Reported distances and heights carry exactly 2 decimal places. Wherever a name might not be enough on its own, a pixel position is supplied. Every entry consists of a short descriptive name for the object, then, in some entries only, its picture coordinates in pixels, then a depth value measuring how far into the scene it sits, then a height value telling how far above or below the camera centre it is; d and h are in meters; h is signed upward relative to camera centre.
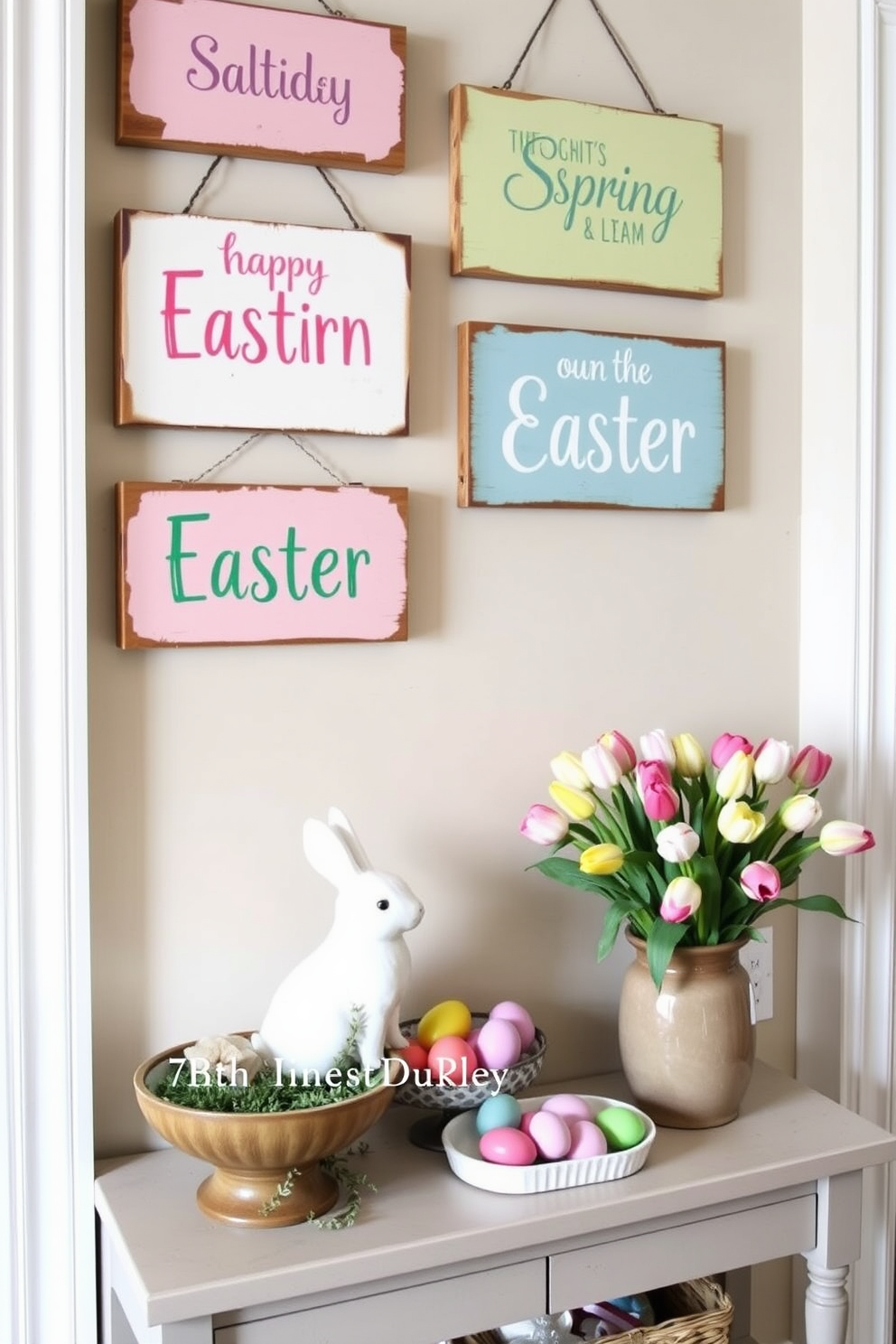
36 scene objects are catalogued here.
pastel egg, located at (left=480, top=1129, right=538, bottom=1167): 1.29 -0.52
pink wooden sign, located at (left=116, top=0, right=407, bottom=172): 1.34 +0.58
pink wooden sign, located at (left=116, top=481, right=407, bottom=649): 1.35 +0.06
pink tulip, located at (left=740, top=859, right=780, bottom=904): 1.39 -0.28
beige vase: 1.43 -0.46
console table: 1.16 -0.58
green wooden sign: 1.50 +0.51
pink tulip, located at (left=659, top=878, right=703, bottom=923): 1.37 -0.29
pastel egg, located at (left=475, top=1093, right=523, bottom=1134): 1.34 -0.50
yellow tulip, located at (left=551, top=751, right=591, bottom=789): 1.48 -0.17
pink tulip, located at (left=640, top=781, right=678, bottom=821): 1.40 -0.19
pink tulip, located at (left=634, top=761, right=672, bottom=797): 1.41 -0.16
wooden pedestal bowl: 1.17 -0.48
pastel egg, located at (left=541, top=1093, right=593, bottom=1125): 1.37 -0.51
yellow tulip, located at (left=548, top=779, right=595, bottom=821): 1.47 -0.20
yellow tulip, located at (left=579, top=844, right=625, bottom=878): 1.40 -0.25
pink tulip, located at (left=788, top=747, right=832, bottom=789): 1.54 -0.17
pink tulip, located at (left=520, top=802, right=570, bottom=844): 1.45 -0.22
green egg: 1.34 -0.52
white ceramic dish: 1.28 -0.54
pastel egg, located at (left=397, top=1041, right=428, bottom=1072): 1.38 -0.46
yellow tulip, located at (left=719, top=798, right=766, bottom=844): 1.40 -0.21
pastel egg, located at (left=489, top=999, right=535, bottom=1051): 1.43 -0.43
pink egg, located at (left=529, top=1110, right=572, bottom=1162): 1.30 -0.51
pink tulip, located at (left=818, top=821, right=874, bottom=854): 1.47 -0.24
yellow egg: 1.42 -0.44
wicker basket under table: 1.39 -0.76
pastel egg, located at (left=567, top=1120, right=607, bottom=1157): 1.31 -0.52
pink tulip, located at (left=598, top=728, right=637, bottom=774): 1.49 -0.14
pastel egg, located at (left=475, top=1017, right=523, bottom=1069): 1.37 -0.45
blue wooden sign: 1.51 +0.25
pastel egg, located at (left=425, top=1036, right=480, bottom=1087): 1.36 -0.46
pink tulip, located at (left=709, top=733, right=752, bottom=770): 1.48 -0.14
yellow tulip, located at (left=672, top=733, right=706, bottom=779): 1.51 -0.15
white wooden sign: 1.35 +0.32
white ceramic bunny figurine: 1.29 -0.35
